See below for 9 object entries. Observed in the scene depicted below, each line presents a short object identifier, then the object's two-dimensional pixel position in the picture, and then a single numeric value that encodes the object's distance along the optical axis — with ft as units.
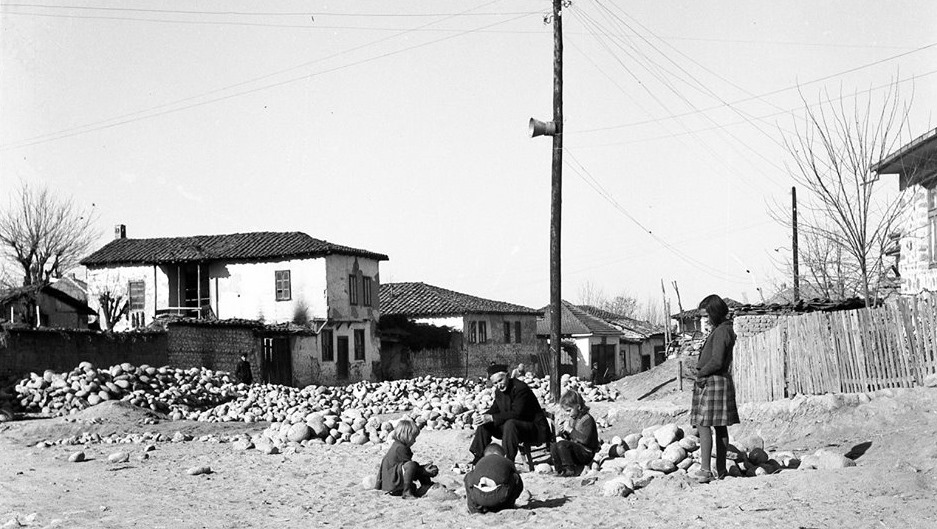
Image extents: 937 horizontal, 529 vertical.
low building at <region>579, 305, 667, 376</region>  208.95
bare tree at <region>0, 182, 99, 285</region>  170.19
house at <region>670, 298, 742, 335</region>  169.25
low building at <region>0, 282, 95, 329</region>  133.18
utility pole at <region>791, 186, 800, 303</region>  98.87
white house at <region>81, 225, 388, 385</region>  138.10
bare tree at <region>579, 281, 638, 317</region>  373.20
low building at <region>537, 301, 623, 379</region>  190.70
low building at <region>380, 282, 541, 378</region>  155.22
